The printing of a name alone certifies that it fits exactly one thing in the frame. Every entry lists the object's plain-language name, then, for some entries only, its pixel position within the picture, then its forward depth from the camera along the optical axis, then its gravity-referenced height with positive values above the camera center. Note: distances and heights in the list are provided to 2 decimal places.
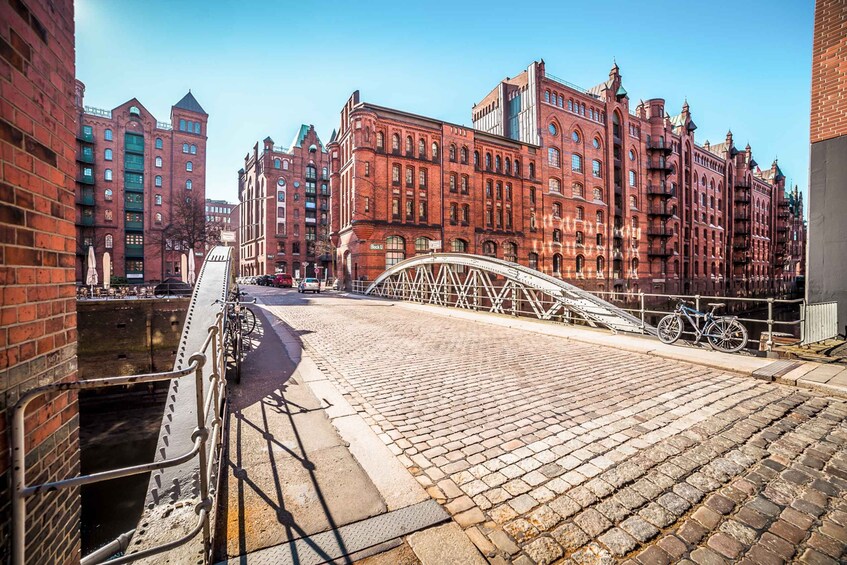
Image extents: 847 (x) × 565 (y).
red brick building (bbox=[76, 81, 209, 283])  40.44 +11.35
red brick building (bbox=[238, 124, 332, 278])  55.09 +11.44
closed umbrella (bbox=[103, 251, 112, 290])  15.79 +0.35
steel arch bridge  11.19 -0.48
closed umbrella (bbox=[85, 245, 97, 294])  16.81 +0.26
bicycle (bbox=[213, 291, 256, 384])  5.96 -1.01
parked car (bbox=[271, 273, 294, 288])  40.88 -0.20
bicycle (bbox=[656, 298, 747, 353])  7.50 -1.06
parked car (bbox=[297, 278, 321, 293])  30.85 -0.57
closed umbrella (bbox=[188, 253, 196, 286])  19.42 +0.50
